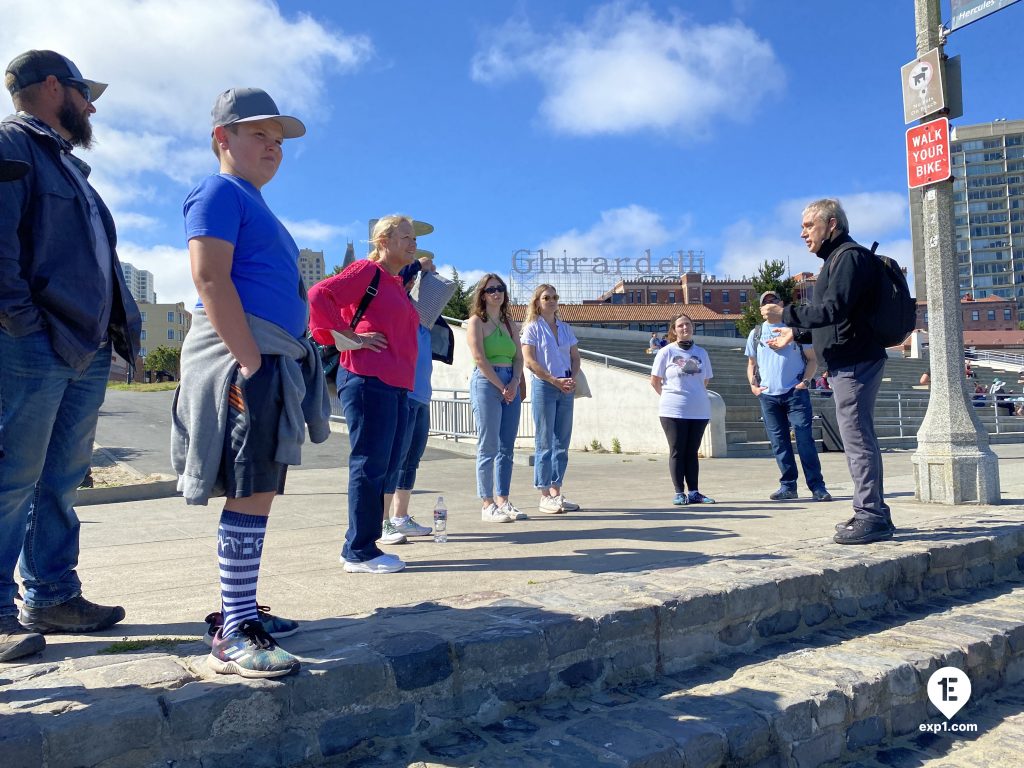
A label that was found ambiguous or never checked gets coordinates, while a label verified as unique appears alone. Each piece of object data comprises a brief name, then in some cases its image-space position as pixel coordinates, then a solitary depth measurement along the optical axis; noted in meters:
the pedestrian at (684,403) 6.51
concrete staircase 14.09
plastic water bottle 4.69
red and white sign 6.20
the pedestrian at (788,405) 6.68
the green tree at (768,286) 38.00
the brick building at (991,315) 116.75
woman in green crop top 5.61
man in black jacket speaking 4.54
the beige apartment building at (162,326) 115.06
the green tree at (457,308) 33.53
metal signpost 6.00
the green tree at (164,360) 74.12
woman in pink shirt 3.78
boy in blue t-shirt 2.36
